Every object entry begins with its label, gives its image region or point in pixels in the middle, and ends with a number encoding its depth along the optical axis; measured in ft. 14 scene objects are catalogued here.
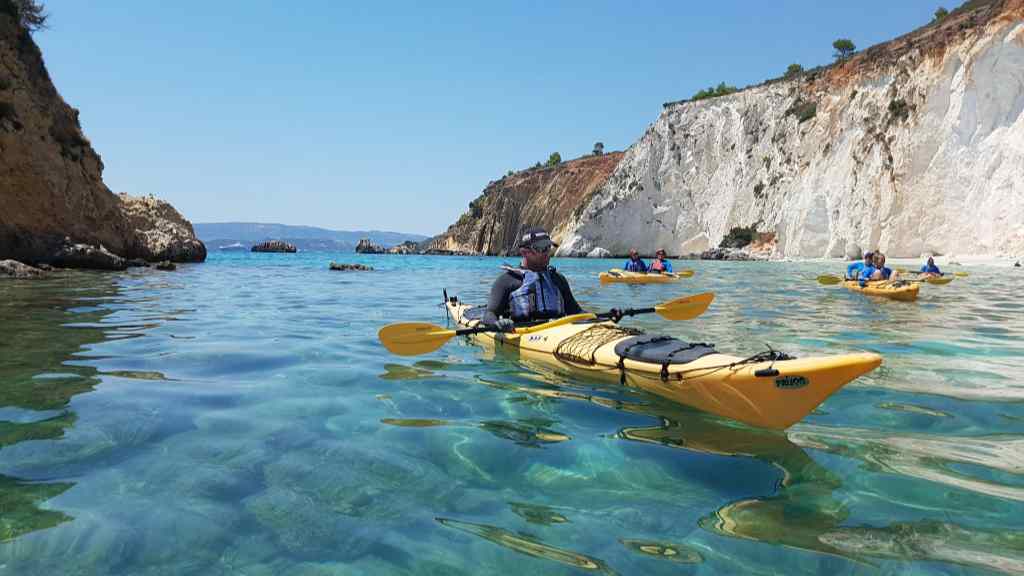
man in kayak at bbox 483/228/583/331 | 24.44
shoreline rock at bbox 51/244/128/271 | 74.33
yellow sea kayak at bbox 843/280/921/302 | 44.92
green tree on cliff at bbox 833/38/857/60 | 219.41
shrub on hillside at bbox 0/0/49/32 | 81.71
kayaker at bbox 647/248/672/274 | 69.05
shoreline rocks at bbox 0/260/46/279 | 58.08
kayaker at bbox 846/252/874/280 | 52.03
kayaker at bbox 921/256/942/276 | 63.77
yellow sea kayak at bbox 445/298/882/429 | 13.00
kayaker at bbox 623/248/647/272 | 67.83
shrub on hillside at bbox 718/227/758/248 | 176.51
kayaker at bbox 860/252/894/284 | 51.52
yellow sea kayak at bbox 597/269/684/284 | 65.92
